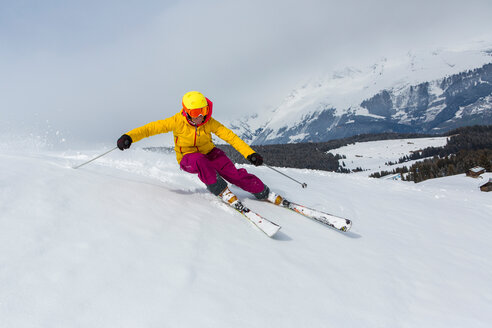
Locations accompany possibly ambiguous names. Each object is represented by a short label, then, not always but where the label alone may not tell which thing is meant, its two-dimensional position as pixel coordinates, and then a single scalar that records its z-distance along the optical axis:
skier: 5.54
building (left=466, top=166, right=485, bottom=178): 56.66
